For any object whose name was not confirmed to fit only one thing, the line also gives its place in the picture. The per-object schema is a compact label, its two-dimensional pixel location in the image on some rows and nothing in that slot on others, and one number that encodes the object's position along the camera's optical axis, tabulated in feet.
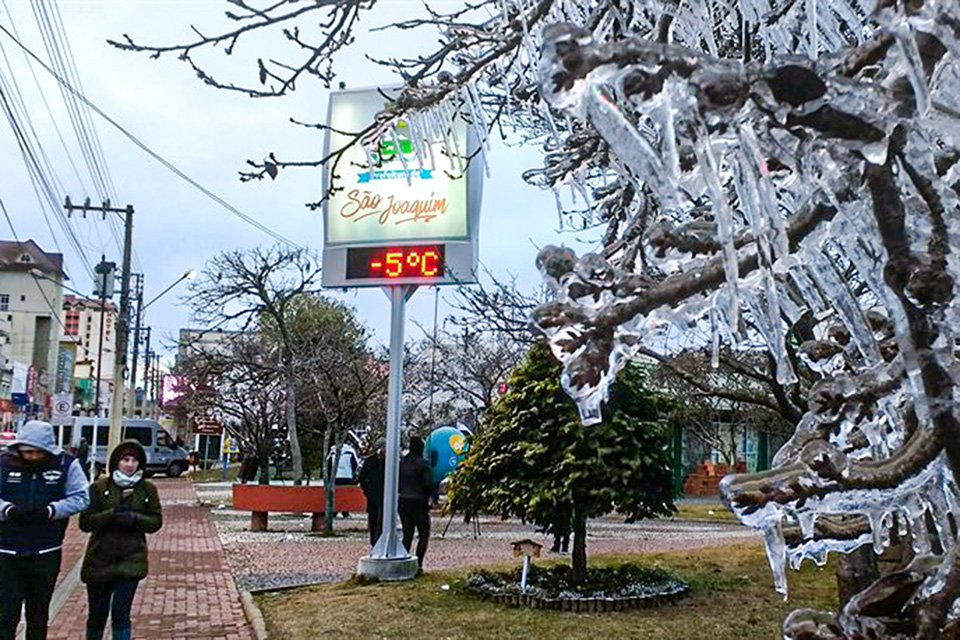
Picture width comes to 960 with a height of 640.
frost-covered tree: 6.20
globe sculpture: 71.77
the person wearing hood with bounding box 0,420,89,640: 20.98
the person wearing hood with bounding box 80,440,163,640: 21.50
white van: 125.90
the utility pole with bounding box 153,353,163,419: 190.89
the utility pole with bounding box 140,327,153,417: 162.81
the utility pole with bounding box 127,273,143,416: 113.16
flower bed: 29.68
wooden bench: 57.16
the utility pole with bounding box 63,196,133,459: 80.43
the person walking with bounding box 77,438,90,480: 89.17
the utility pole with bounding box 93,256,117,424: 93.09
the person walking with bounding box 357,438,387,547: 42.95
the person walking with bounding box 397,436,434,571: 38.01
